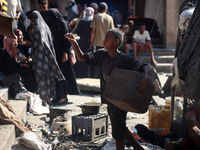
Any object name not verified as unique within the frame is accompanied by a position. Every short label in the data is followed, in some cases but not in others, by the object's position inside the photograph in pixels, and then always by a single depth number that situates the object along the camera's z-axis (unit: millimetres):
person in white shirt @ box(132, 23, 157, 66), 11500
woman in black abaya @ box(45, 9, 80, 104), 6836
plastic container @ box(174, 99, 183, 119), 5543
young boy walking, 4000
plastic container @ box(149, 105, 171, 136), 5340
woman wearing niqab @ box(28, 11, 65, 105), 6566
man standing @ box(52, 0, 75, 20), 14582
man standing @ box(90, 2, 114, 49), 8906
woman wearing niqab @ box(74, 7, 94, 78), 9938
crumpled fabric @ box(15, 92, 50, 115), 6145
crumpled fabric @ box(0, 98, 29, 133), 4332
